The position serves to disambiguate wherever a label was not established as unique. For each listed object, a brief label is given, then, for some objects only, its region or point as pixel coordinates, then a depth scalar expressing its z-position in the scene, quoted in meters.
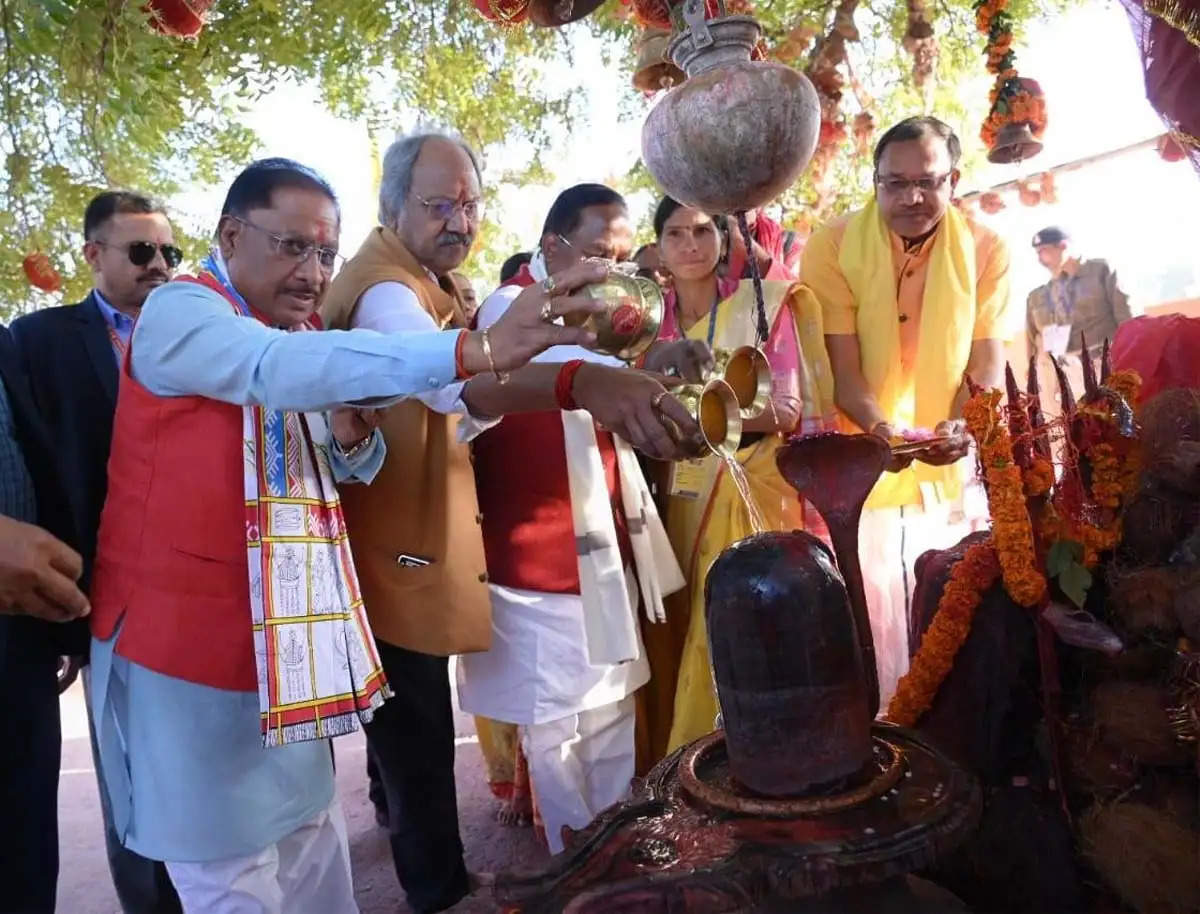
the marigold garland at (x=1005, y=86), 4.63
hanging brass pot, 1.75
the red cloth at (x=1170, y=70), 1.79
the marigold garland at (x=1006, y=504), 1.93
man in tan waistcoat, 2.46
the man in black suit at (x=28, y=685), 2.21
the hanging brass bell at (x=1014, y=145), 4.89
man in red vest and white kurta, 2.73
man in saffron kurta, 3.33
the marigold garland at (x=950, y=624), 2.05
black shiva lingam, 1.36
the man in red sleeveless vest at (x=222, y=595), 1.87
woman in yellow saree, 3.08
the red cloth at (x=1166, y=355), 2.37
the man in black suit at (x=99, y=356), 2.48
